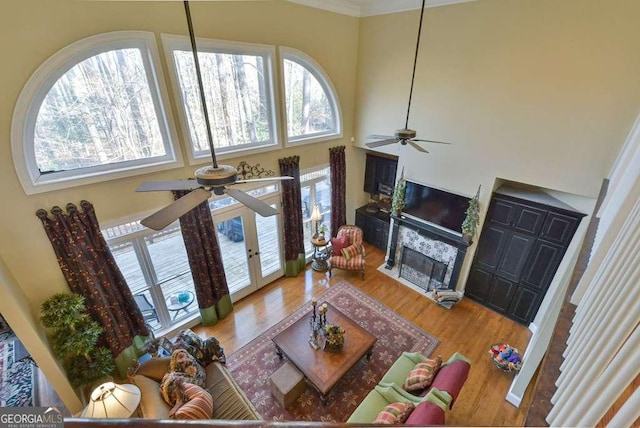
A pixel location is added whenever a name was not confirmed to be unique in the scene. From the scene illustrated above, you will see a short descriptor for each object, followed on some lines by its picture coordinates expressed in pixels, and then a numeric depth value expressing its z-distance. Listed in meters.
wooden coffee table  3.37
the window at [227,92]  3.53
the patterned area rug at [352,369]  3.48
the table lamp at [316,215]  5.52
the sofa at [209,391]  2.77
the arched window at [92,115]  2.72
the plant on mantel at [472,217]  4.38
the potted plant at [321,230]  5.66
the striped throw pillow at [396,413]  2.54
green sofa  2.39
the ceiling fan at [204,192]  1.72
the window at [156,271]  3.58
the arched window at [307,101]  4.57
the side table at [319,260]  5.88
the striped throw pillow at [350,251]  5.62
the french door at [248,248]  4.68
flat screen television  4.70
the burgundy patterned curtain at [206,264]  3.90
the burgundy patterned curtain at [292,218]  4.89
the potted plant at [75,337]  2.95
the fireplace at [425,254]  4.94
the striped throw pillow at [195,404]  2.61
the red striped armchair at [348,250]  5.60
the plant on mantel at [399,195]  5.29
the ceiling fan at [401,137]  3.15
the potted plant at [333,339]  3.60
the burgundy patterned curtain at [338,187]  5.61
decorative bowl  3.74
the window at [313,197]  5.54
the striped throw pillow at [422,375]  3.01
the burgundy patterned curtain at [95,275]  2.99
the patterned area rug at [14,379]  3.63
